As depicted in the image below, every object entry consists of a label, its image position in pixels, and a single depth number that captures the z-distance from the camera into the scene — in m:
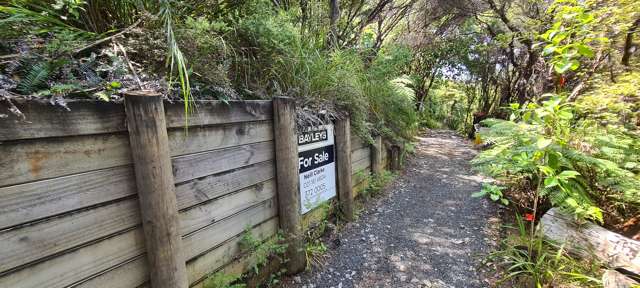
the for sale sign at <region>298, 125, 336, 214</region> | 2.47
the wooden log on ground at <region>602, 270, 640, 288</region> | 1.73
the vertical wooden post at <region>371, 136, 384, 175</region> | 4.02
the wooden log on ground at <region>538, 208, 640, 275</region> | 2.00
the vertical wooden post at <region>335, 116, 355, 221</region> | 2.97
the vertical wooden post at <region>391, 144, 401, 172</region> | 4.83
